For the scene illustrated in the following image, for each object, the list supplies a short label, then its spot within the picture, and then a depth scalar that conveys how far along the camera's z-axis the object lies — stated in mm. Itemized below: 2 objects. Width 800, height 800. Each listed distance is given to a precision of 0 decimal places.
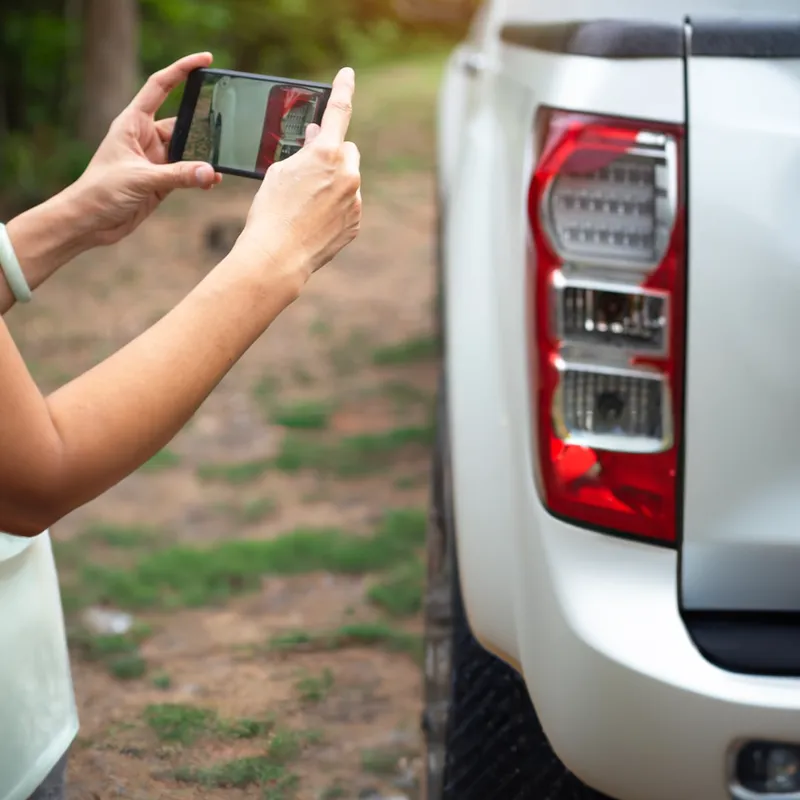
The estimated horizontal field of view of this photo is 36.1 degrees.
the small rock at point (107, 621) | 3586
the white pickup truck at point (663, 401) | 1602
